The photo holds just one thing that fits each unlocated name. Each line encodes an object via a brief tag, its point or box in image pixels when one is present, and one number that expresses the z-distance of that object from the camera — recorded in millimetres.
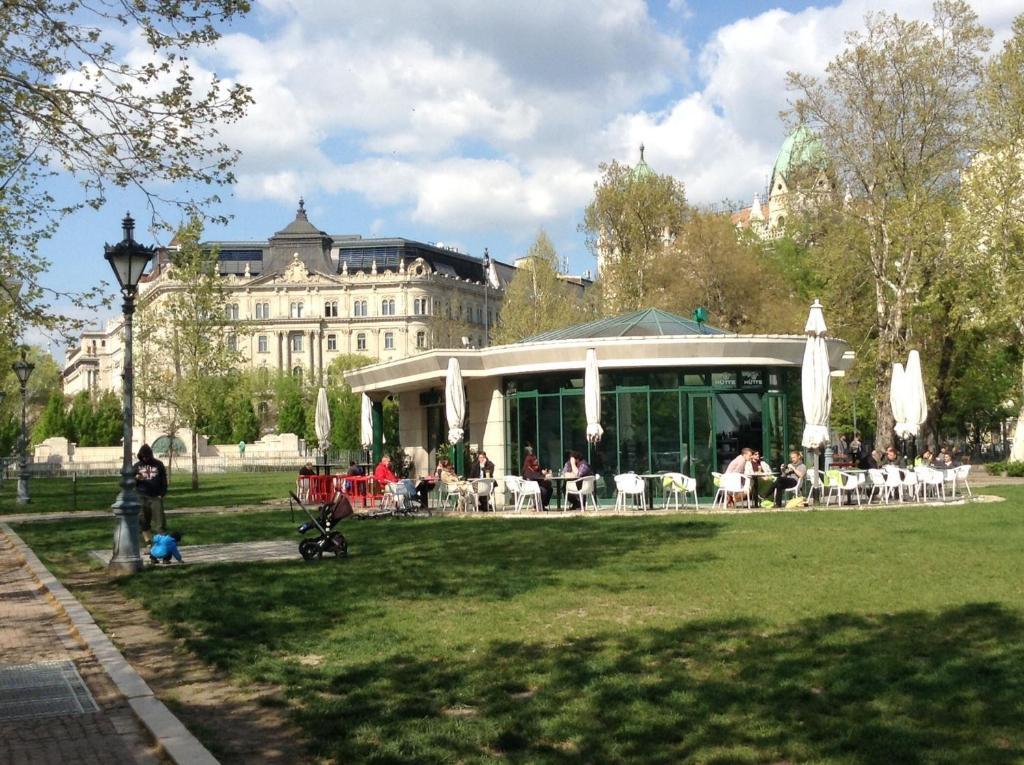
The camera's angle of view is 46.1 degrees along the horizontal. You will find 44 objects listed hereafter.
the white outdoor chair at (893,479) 24453
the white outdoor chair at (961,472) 25125
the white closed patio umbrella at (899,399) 27375
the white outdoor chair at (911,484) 24734
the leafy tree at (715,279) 51688
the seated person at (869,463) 28094
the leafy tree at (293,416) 86375
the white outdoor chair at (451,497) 25281
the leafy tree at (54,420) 83938
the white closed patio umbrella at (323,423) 36781
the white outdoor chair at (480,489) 24781
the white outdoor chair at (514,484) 24297
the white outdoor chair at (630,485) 23094
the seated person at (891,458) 27933
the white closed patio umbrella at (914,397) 27188
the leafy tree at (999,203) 36344
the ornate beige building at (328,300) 121750
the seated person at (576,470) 24562
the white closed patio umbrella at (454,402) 26359
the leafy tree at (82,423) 82562
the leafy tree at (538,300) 61375
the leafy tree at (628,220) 55562
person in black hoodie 18969
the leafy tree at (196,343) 43969
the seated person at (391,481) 24375
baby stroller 16109
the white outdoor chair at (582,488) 24316
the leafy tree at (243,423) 84562
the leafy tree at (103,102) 13883
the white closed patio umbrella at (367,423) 34312
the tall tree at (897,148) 36875
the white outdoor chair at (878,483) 24250
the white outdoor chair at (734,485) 23078
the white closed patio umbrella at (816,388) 23578
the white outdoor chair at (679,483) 23398
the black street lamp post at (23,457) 33884
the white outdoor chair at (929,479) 24922
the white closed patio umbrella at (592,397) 24641
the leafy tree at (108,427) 82438
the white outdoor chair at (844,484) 23641
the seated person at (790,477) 24031
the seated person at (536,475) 25156
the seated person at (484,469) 25516
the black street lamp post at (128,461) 15648
